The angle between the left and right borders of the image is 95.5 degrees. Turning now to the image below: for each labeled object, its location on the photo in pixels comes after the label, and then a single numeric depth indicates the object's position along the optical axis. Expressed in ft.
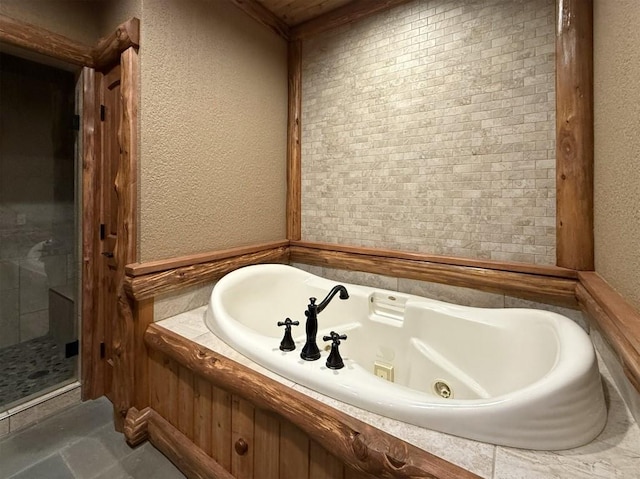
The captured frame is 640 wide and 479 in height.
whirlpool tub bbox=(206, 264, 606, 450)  2.54
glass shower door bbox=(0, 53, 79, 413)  7.12
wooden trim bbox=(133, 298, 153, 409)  5.05
